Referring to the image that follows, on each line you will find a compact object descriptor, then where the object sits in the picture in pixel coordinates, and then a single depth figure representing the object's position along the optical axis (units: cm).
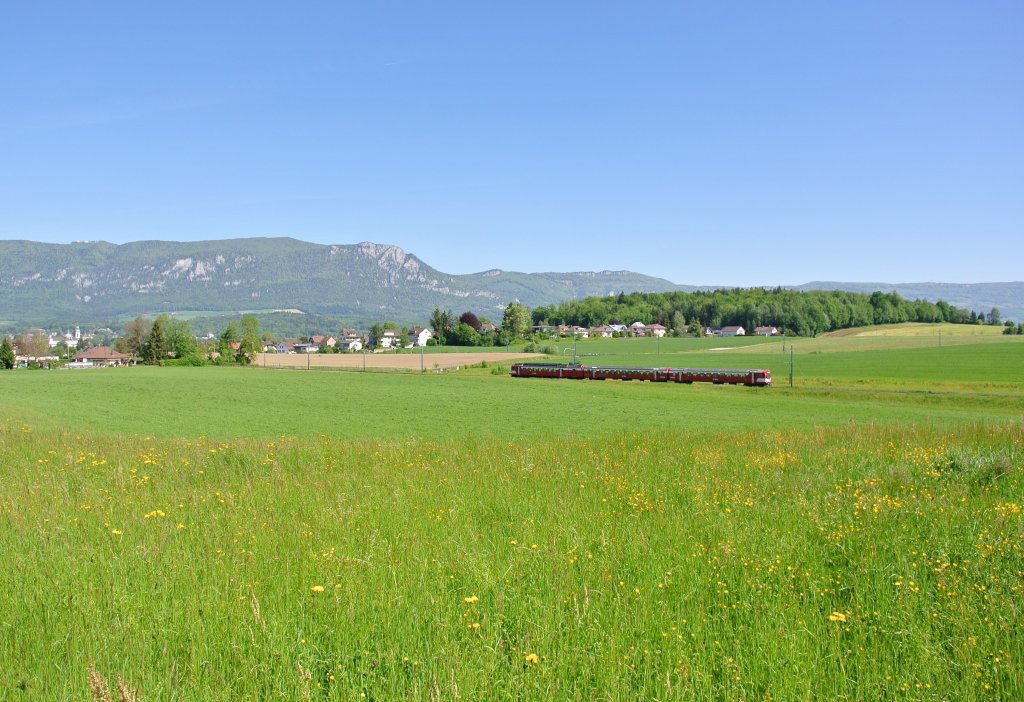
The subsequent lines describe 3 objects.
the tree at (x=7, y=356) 12106
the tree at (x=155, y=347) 12388
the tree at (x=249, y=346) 12312
